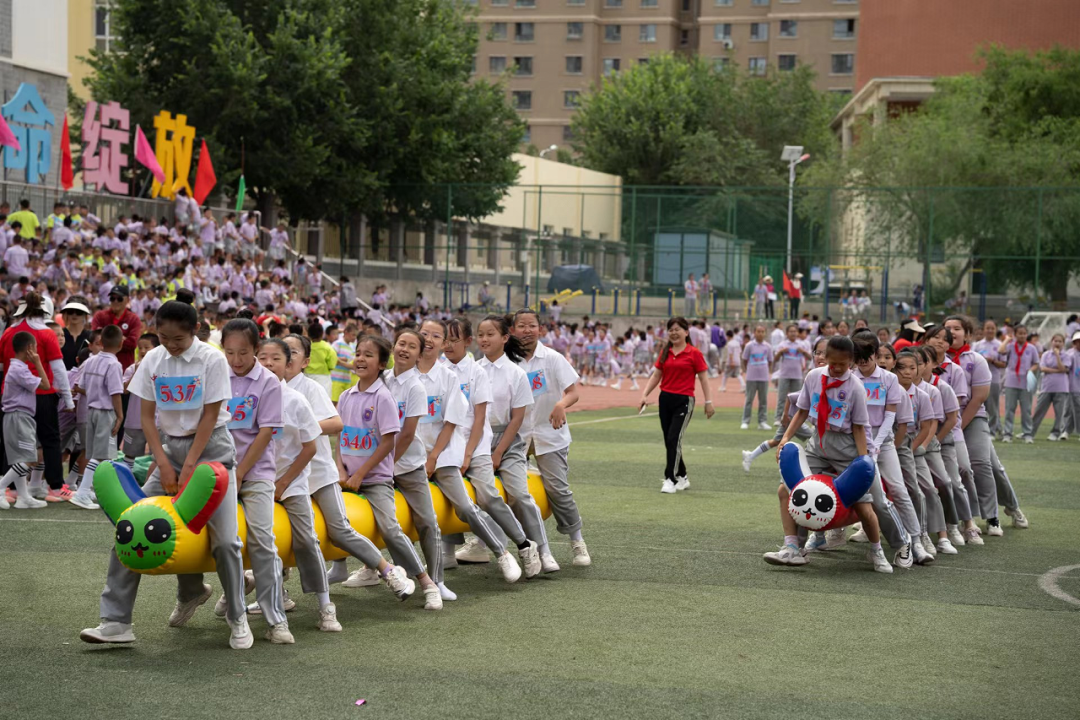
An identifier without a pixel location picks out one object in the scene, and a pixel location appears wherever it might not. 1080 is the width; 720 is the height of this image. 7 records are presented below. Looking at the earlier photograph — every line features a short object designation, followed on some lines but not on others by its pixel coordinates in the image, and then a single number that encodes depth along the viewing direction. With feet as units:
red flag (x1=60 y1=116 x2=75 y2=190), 90.33
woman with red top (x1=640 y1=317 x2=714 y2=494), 46.01
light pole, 152.87
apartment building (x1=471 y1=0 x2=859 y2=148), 280.12
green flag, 108.47
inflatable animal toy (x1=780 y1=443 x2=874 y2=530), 30.22
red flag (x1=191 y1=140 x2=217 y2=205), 105.50
